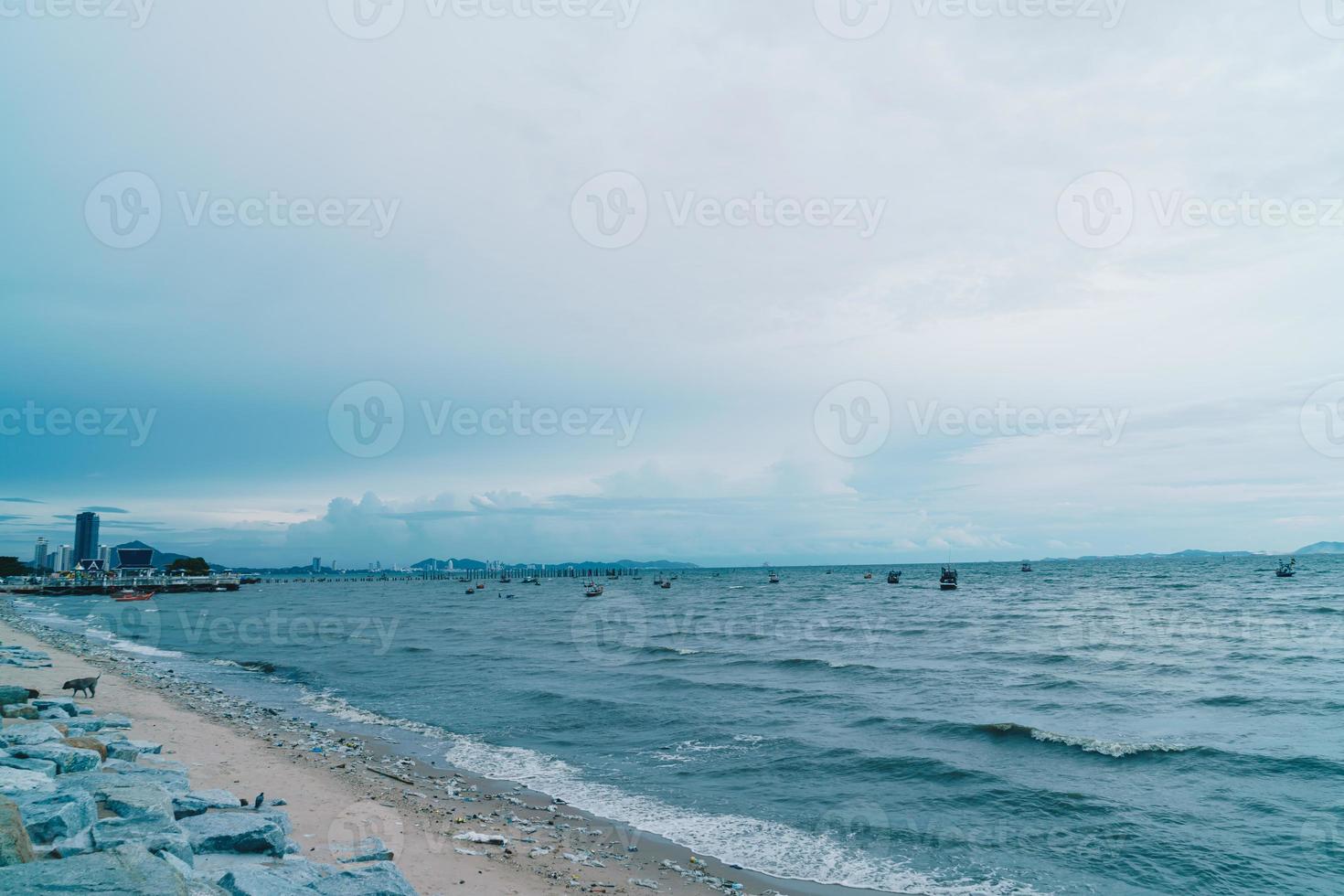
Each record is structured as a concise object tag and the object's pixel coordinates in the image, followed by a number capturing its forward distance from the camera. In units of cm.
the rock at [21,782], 740
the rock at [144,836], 670
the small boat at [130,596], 9186
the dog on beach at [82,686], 2006
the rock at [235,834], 817
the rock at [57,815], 658
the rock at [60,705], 1530
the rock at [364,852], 958
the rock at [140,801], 779
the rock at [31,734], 1055
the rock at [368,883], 725
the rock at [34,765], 870
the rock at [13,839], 530
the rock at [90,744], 1099
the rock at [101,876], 492
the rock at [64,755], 959
